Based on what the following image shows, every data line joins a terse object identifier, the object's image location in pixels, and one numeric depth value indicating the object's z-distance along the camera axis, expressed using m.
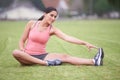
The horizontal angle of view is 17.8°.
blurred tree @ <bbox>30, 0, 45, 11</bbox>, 87.06
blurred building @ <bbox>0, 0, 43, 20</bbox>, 90.00
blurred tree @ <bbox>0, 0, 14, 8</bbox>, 93.44
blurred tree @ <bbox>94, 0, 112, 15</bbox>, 87.69
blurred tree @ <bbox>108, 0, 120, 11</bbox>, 85.26
